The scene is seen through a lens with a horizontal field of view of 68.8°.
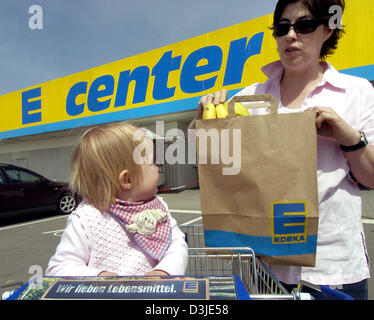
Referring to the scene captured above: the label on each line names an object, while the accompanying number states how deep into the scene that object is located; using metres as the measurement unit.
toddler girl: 1.22
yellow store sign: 8.15
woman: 1.15
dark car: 6.64
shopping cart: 0.81
